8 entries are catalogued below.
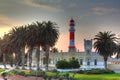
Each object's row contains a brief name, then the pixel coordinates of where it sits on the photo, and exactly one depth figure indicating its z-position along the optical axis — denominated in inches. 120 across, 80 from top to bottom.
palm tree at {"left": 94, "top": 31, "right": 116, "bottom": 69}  1308.4
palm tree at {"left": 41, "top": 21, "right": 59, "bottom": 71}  1148.3
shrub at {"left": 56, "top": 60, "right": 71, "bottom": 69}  1316.2
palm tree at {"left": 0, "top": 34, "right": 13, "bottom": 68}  1504.2
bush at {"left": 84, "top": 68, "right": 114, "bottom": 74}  1101.0
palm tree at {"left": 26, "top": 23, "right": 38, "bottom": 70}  1173.5
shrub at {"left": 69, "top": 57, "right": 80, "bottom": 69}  1357.3
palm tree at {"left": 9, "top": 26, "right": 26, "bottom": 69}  1309.1
